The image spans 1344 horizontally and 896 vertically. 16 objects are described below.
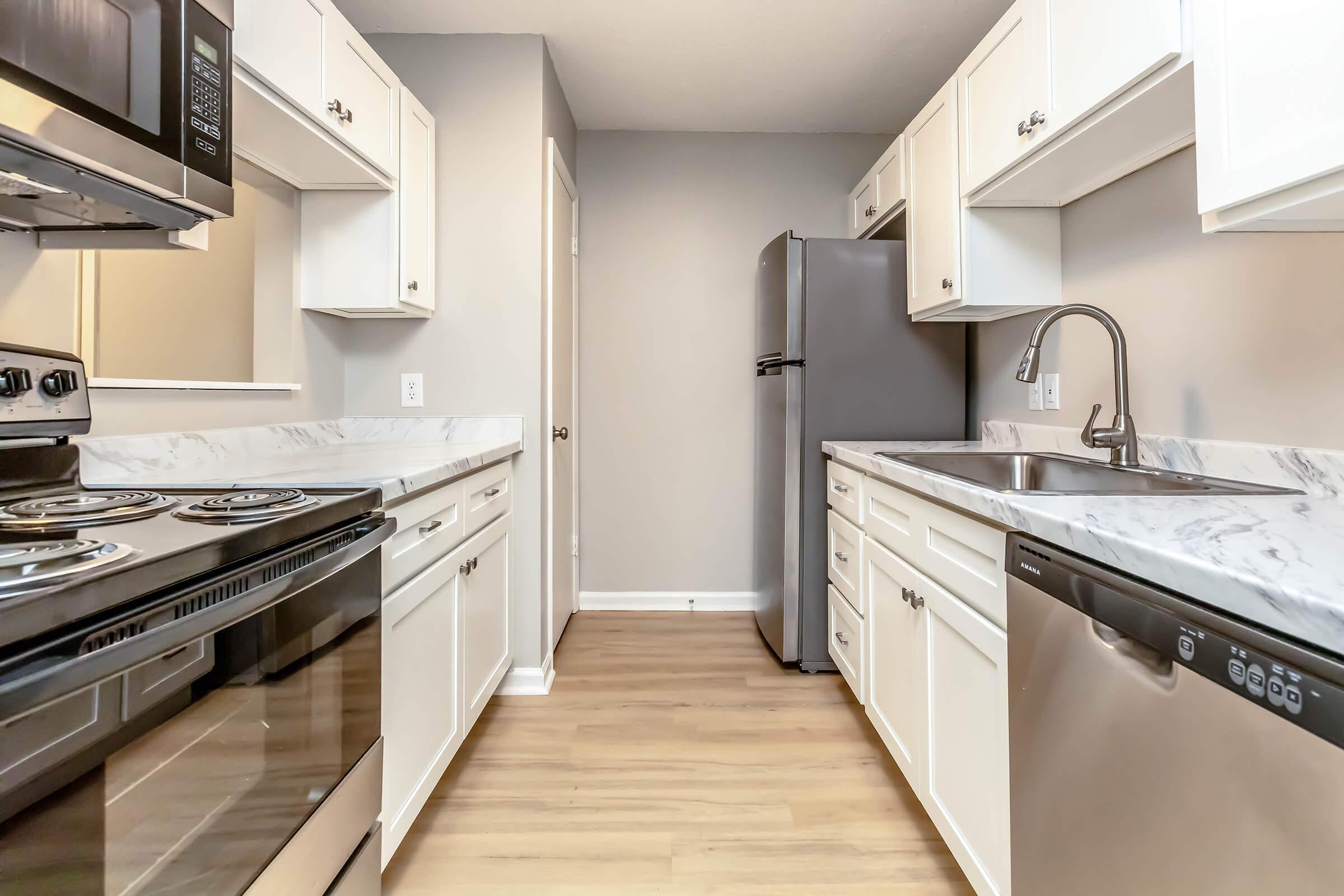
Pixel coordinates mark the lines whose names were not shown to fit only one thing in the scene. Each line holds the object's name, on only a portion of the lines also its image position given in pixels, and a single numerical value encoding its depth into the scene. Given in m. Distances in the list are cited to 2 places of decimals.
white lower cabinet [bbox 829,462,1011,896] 1.15
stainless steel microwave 0.85
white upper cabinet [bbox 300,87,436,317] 2.05
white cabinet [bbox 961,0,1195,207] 1.16
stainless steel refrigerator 2.50
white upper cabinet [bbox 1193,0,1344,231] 0.82
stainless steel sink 1.29
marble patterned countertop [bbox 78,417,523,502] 1.30
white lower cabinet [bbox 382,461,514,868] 1.29
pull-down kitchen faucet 1.51
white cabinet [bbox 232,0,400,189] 1.38
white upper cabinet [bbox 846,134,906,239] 2.46
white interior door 2.58
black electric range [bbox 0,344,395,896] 0.56
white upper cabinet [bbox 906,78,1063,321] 1.94
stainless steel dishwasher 0.57
